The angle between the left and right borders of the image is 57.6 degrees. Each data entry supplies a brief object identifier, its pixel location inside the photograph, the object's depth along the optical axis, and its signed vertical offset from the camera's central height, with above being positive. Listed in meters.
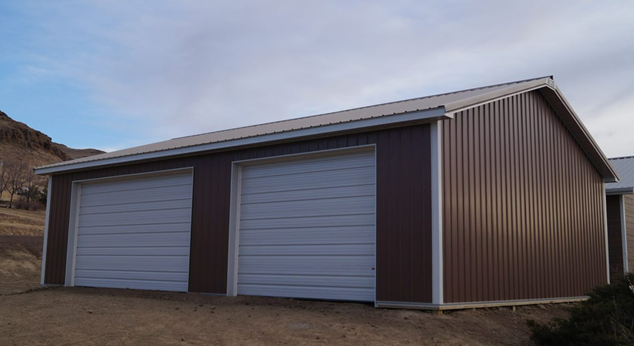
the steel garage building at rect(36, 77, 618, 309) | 9.27 +0.73
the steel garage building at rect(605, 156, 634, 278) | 15.92 +0.72
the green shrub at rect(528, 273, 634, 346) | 6.52 -0.88
